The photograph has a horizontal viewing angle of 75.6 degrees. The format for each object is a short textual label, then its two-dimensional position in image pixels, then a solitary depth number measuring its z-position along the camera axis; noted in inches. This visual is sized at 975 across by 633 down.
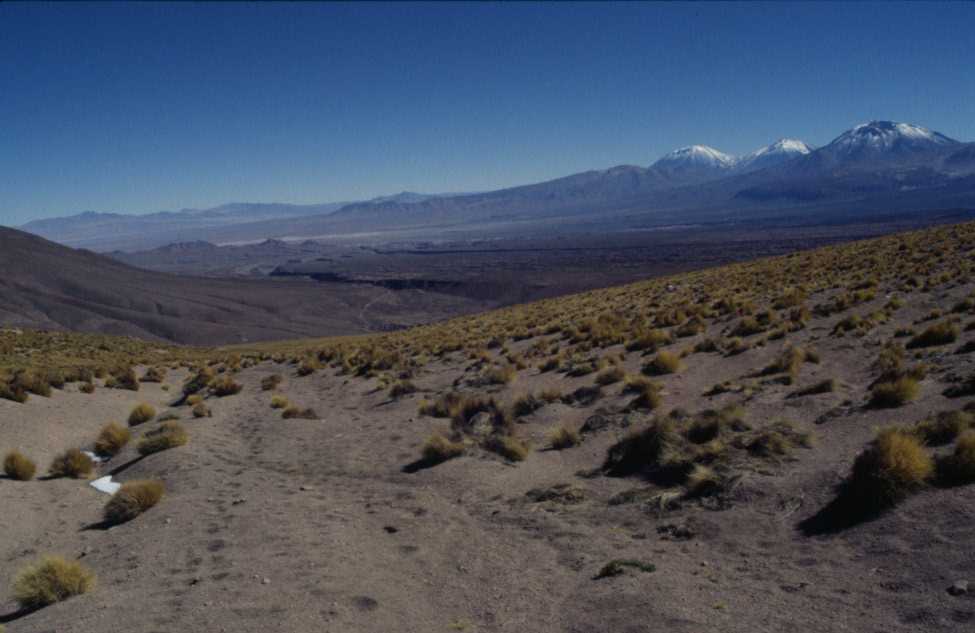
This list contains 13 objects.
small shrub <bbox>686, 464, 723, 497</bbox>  305.0
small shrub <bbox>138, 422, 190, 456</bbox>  458.0
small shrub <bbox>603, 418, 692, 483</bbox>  339.0
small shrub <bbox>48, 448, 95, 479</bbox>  410.3
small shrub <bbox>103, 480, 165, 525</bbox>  338.6
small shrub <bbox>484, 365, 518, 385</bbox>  612.4
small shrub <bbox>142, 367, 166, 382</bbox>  794.2
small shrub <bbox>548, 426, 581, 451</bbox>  419.8
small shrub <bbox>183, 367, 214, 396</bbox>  733.9
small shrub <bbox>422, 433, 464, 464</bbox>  421.1
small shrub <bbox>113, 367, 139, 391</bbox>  707.4
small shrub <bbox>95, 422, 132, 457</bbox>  471.3
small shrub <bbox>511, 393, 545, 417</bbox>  509.4
